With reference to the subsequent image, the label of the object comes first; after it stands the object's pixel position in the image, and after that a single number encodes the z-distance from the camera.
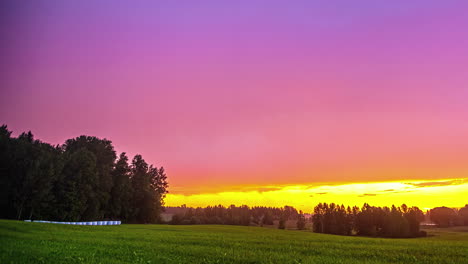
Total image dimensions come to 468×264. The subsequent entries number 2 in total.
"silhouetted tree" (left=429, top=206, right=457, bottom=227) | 182.50
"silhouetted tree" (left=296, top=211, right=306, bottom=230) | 179.95
